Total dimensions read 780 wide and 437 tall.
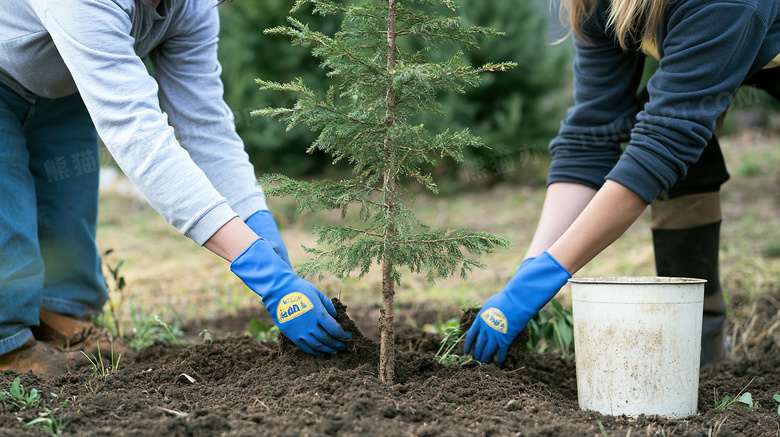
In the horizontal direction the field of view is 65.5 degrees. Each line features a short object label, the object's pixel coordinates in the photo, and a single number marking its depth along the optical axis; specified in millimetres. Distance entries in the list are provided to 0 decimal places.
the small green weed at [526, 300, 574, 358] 2766
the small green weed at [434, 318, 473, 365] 2363
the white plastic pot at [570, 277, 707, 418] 1833
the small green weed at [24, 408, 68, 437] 1602
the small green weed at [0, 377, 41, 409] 1771
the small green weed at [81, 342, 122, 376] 2268
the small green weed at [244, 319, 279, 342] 2926
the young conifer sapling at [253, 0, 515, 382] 1912
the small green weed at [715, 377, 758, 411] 2002
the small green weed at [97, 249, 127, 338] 2967
